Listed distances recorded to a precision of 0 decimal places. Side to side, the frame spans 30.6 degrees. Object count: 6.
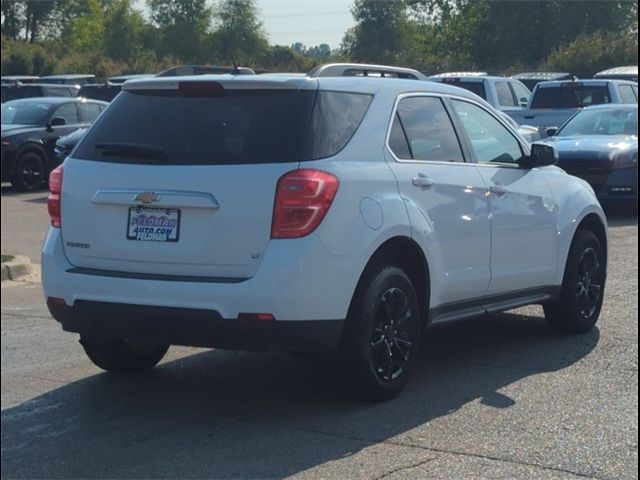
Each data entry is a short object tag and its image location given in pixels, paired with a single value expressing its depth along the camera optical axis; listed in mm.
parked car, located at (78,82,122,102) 25188
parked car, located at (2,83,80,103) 26453
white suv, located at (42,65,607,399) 5590
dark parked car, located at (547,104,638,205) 9867
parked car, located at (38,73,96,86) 24647
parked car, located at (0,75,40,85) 25459
